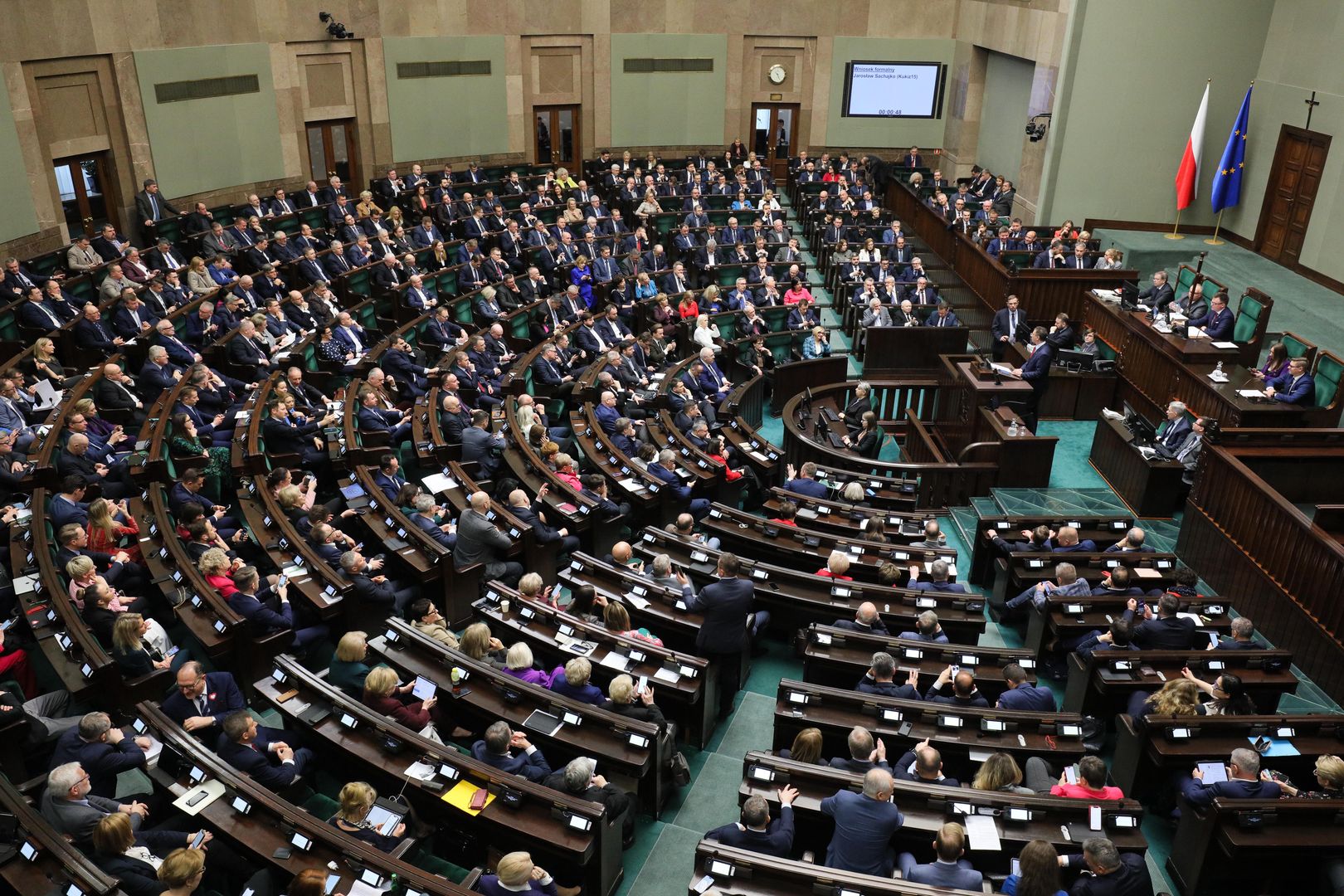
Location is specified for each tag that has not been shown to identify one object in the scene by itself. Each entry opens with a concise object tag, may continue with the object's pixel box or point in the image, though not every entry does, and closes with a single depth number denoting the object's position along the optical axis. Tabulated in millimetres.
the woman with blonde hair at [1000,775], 5258
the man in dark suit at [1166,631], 6680
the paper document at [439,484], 8406
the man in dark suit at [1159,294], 11938
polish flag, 15633
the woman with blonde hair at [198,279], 12422
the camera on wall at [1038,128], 17234
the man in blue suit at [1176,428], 9607
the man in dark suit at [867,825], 4906
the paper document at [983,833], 4934
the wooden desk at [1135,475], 9430
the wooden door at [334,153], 18578
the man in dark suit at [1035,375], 10828
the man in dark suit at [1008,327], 12797
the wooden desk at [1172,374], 9617
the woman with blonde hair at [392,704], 5711
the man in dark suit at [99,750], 5125
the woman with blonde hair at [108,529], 7266
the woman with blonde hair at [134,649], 5914
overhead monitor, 22375
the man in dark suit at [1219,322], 10977
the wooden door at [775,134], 22922
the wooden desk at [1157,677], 6430
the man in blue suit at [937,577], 7496
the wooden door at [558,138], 21453
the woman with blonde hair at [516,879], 4473
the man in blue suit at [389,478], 8586
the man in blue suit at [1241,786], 5293
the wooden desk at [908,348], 13336
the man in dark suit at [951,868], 4637
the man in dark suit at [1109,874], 4629
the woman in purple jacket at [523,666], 6062
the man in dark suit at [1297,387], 9490
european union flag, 15391
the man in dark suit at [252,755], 5281
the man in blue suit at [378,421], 9570
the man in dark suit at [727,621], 6508
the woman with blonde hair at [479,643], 6148
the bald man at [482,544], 7578
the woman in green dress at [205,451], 8797
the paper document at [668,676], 6180
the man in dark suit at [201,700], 5566
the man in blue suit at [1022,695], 6043
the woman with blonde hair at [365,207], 16219
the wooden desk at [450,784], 4965
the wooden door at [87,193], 14500
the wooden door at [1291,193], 13984
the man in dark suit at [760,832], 4918
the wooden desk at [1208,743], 5742
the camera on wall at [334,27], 17797
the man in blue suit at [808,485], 9172
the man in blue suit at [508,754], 5270
